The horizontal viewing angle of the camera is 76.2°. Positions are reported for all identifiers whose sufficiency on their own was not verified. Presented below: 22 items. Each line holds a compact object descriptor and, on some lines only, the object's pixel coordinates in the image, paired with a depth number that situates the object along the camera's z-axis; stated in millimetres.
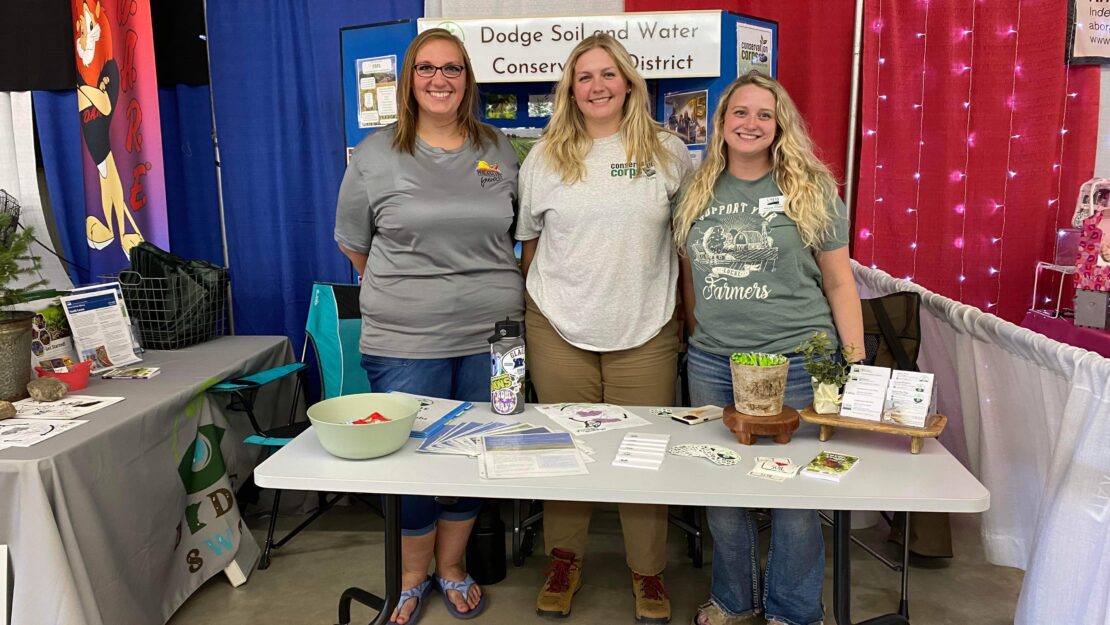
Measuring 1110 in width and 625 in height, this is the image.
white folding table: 1190
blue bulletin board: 2811
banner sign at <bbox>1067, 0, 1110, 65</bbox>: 3018
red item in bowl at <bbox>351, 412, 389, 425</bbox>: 1450
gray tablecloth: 1570
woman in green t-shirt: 1659
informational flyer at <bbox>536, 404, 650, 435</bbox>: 1565
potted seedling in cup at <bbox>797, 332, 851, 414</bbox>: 1438
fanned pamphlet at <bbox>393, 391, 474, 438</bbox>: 1533
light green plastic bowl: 1330
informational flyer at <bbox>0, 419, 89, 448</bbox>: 1639
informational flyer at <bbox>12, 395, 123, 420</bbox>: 1824
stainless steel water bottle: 1596
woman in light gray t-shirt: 1776
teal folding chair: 2744
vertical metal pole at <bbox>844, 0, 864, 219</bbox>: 3051
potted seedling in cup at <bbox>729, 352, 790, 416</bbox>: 1419
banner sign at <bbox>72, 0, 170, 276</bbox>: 3012
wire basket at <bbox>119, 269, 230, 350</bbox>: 2516
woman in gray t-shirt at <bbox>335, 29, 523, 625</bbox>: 1836
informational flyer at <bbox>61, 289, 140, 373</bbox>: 2219
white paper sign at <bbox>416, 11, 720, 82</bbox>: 2736
